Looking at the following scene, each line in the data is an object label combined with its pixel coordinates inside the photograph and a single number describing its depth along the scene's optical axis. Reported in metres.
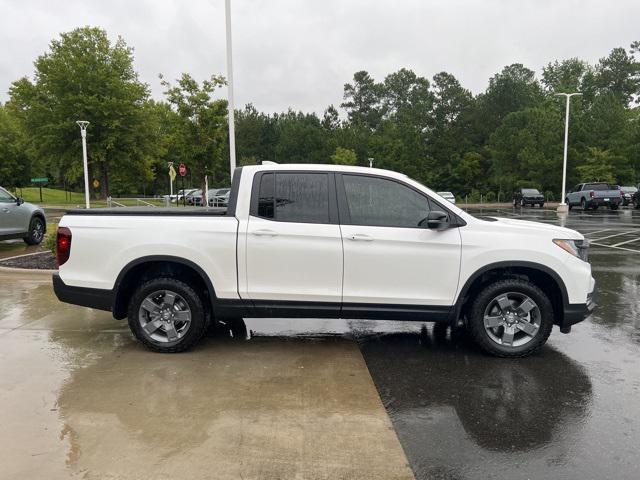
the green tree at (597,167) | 43.09
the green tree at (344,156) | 54.22
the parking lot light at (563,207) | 31.01
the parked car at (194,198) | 41.67
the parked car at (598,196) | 30.91
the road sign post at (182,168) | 27.89
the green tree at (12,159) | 51.75
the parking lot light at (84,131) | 25.23
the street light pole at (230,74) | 14.70
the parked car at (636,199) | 33.66
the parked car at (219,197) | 31.18
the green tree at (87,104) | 41.66
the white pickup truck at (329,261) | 4.95
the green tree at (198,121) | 23.70
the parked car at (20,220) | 11.71
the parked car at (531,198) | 39.72
